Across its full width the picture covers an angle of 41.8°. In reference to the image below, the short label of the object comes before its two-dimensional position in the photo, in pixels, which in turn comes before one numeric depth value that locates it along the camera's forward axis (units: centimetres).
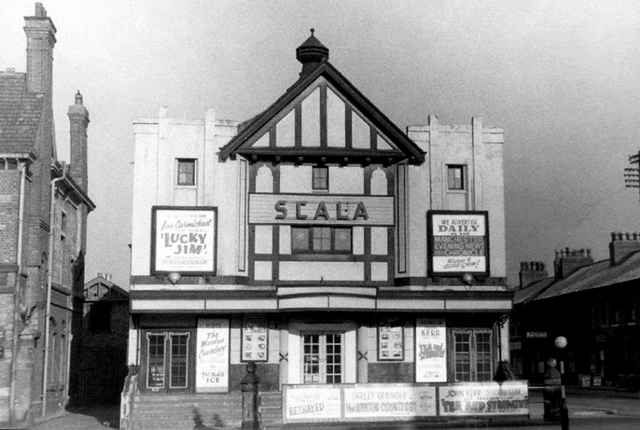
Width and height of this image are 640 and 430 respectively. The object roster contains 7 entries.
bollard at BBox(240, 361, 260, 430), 2330
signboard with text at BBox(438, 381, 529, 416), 2655
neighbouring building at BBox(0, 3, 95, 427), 2811
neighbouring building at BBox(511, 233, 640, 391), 5331
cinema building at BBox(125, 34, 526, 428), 2895
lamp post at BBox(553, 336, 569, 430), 2120
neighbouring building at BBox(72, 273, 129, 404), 4547
